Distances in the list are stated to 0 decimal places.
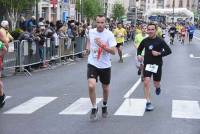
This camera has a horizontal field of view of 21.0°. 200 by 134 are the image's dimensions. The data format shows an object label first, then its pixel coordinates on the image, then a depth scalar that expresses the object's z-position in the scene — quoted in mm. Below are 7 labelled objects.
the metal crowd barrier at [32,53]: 17688
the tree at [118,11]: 88438
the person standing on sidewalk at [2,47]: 10781
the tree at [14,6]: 32750
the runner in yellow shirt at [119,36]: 24611
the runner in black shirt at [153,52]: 10586
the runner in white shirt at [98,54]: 9242
